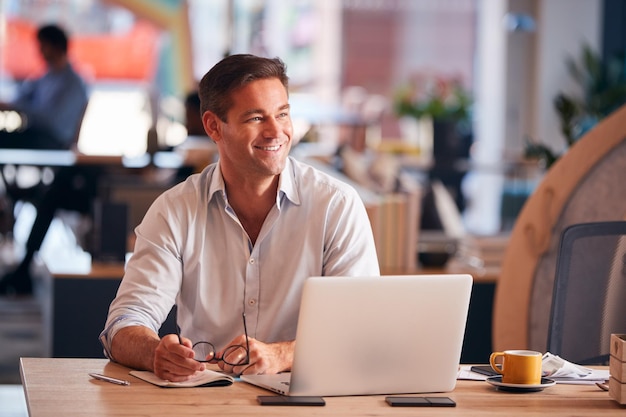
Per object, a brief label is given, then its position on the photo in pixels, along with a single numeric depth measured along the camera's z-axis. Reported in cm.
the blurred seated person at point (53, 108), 1111
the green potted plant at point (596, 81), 1413
